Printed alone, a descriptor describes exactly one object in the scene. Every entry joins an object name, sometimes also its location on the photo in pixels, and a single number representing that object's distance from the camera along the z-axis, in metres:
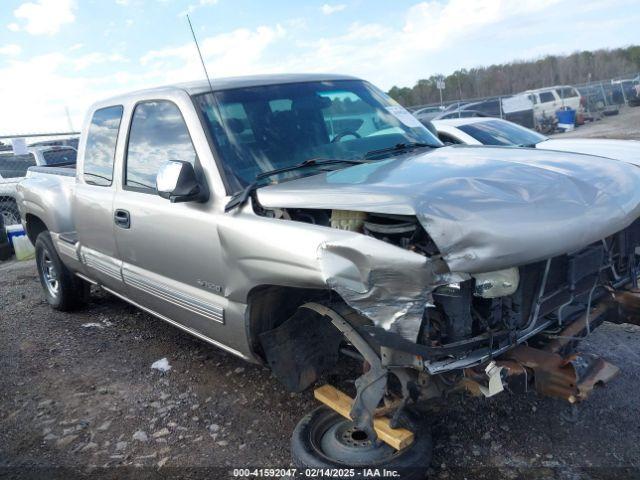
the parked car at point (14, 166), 10.06
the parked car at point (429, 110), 25.38
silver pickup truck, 2.22
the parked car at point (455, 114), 18.30
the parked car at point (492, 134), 7.06
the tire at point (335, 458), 2.63
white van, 24.50
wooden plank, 2.57
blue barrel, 23.16
